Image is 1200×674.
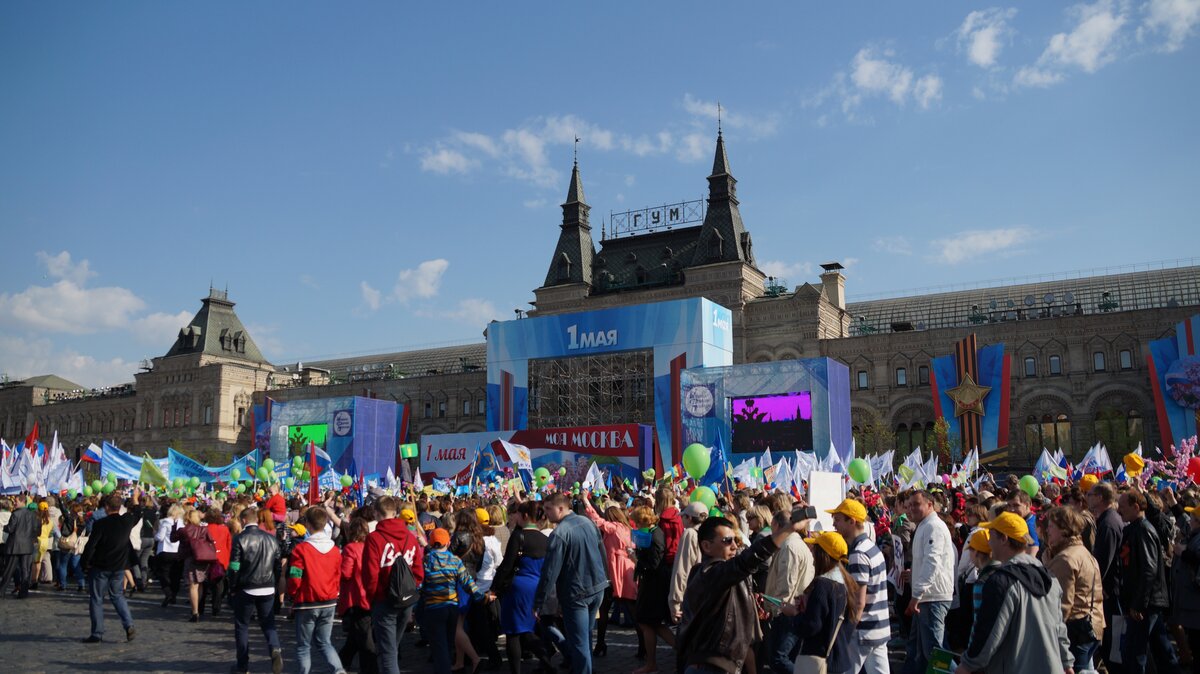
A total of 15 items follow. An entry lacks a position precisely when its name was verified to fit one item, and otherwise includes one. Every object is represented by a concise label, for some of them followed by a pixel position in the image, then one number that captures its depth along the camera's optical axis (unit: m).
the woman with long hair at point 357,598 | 9.38
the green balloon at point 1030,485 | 18.08
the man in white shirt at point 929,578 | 8.67
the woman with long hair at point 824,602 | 6.77
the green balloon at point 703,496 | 12.06
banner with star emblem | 48.75
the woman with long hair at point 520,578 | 9.64
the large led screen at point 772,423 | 44.84
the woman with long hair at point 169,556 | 16.47
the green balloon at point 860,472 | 22.66
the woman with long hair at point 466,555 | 10.38
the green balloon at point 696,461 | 21.61
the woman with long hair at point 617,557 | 11.47
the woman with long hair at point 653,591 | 10.13
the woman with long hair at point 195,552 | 14.38
